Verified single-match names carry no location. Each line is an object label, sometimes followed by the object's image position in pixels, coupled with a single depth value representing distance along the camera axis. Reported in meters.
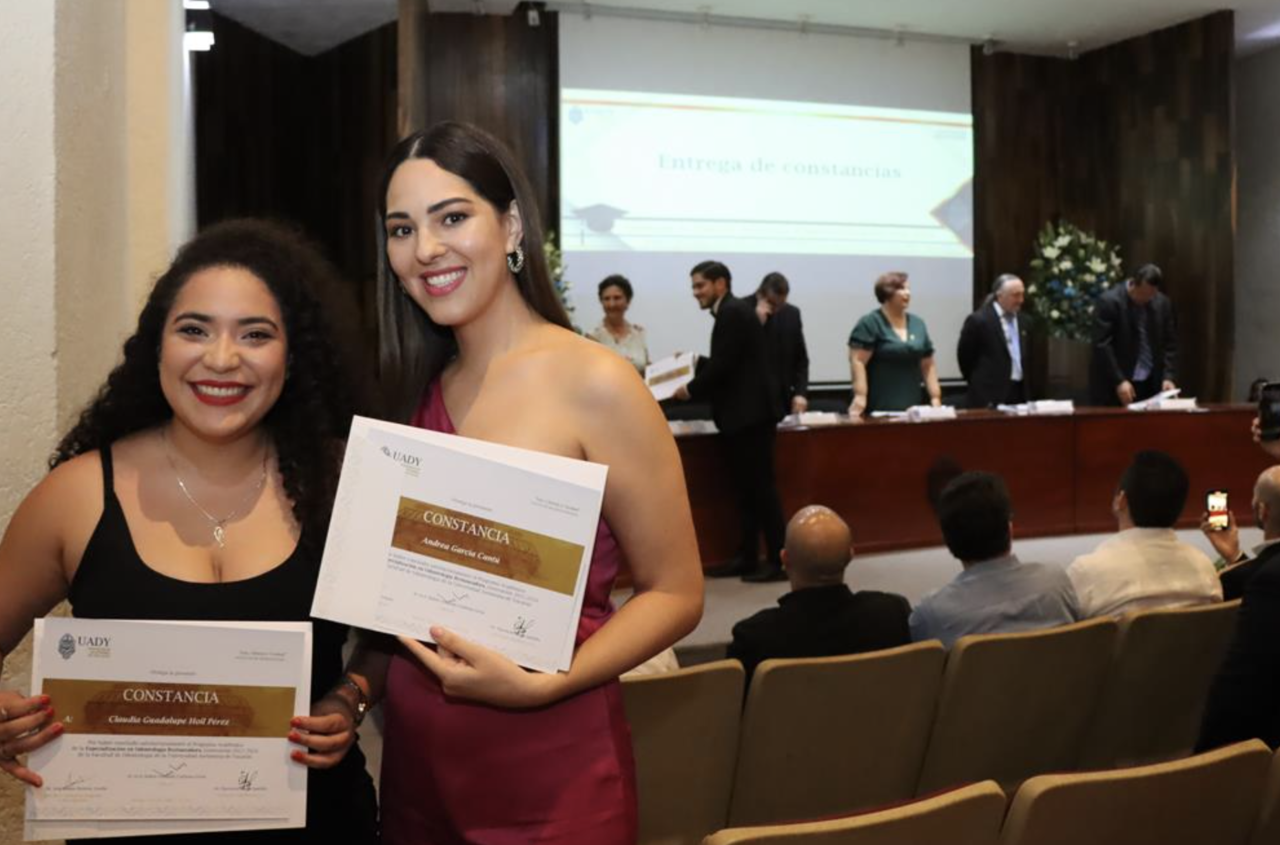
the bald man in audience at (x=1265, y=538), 2.85
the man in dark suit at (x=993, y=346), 7.62
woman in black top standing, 1.44
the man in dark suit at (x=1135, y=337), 8.41
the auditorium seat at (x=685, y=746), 2.32
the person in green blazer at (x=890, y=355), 6.90
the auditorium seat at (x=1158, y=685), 2.82
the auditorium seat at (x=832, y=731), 2.43
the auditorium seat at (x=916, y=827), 1.42
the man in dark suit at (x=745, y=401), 5.87
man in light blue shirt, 2.94
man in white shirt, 3.22
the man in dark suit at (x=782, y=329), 6.86
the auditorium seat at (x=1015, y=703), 2.58
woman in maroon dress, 1.47
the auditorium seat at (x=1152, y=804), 1.60
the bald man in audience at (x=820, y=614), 2.74
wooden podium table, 6.30
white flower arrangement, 9.26
